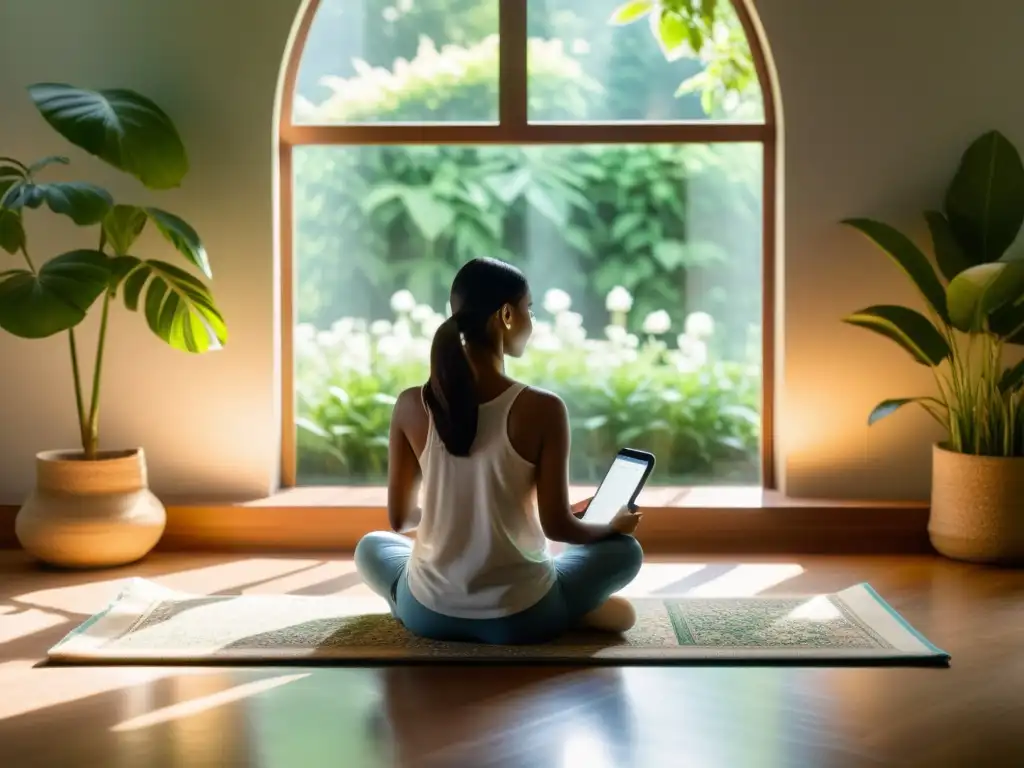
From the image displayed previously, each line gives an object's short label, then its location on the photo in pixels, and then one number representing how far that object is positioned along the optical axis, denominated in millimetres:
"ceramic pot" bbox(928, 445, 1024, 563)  4305
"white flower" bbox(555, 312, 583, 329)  5016
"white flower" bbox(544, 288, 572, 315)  5012
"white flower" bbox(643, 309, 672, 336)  4992
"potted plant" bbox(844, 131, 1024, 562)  4305
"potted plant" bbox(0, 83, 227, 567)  4039
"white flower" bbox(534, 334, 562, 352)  5023
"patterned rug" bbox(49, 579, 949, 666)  3264
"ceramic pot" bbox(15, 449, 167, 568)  4238
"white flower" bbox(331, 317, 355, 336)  5016
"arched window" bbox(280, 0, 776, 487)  4883
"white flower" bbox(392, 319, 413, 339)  5016
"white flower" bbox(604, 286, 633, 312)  5004
